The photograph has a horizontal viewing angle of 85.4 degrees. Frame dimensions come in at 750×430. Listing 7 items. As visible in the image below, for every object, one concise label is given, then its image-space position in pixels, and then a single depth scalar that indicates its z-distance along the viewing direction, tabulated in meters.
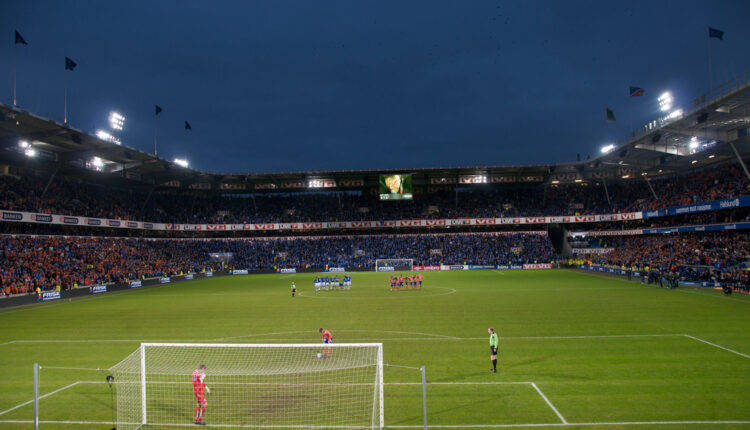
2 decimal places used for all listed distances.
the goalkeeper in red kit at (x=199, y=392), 9.01
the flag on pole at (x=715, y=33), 28.83
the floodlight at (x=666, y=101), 39.76
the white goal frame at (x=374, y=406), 8.55
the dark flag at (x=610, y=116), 42.50
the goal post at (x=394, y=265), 57.19
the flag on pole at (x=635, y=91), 37.34
